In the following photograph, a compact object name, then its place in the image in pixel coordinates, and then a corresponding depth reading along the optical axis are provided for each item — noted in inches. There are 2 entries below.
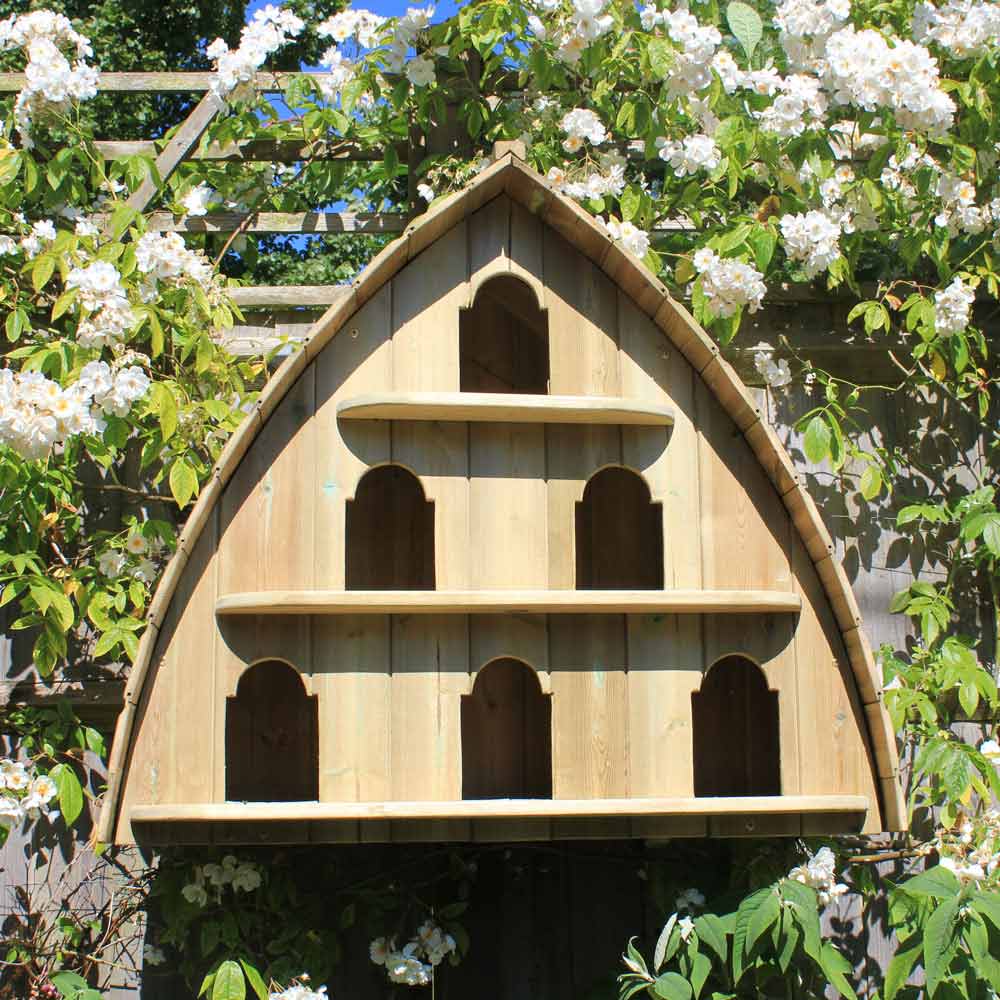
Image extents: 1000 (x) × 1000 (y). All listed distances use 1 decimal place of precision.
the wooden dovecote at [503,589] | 91.7
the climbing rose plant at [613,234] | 107.5
